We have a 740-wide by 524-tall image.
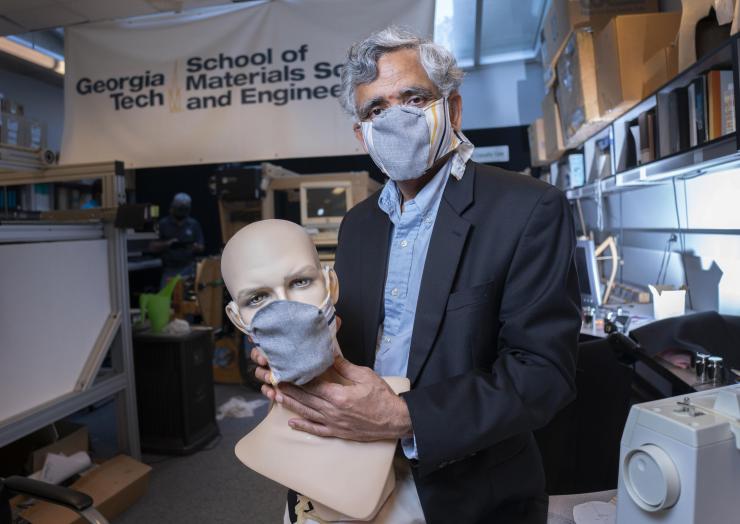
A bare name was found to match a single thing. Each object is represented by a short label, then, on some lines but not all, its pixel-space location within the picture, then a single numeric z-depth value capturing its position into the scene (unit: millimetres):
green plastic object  3543
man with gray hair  838
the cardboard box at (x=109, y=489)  2291
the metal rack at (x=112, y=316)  2576
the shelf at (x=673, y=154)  1701
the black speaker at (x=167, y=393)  3416
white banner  3574
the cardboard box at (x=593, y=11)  2973
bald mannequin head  869
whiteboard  2180
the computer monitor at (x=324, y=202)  4188
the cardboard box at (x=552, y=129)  4250
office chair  1526
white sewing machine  661
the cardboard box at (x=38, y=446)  2760
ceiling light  5387
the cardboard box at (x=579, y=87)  3072
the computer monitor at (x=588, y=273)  3082
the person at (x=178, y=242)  6254
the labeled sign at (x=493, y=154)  7359
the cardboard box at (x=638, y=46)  2564
